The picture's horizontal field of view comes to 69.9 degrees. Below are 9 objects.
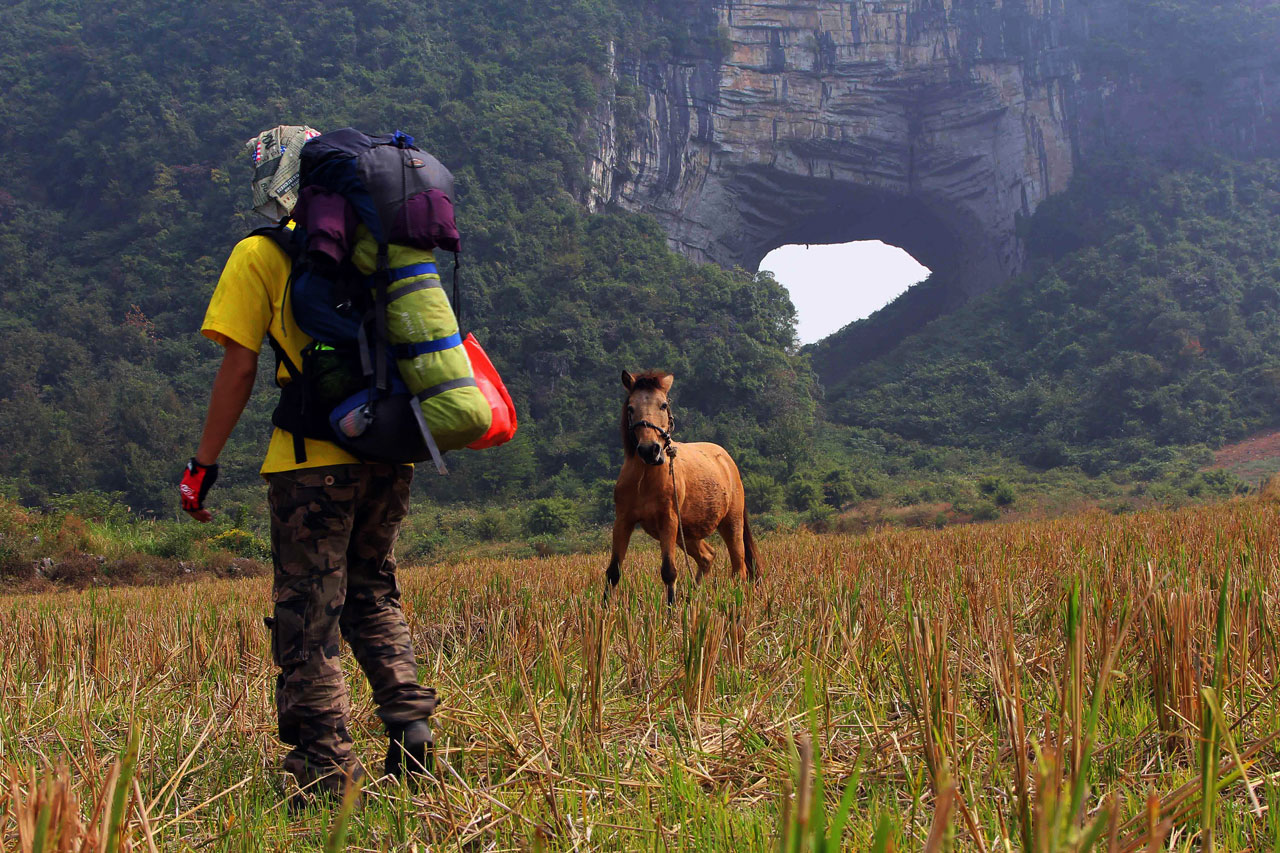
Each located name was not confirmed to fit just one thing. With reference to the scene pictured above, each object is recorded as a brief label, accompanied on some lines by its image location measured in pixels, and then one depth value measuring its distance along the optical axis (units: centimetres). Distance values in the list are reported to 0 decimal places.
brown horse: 609
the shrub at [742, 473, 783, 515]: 2769
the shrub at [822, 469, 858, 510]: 2961
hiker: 258
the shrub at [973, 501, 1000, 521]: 2389
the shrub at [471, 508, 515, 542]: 2414
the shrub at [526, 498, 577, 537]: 2411
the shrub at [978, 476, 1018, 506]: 2653
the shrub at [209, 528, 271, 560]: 1914
